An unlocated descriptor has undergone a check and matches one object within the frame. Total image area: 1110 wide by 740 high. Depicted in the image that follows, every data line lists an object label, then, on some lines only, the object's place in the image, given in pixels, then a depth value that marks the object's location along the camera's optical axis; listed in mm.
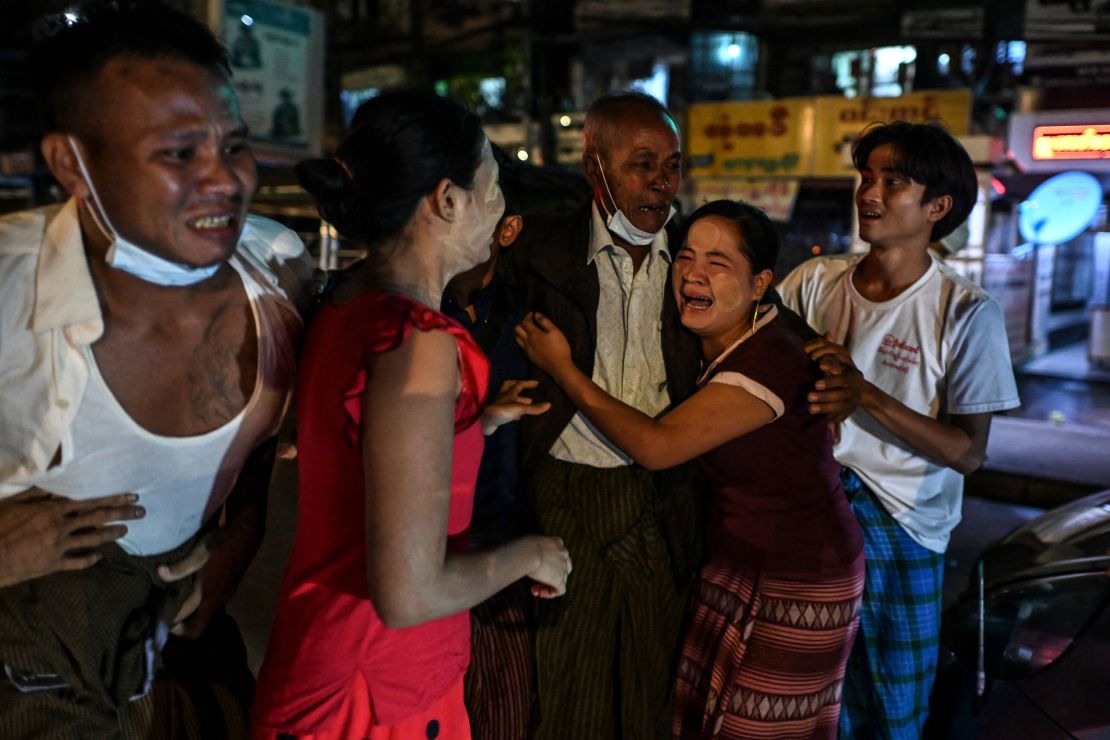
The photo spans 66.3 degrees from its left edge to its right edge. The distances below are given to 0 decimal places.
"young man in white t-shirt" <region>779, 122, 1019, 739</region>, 2586
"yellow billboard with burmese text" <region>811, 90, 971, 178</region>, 11719
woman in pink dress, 1357
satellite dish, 10570
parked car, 2340
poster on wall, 6773
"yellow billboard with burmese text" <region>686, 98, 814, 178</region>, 12883
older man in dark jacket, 2359
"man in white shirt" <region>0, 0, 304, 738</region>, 1494
